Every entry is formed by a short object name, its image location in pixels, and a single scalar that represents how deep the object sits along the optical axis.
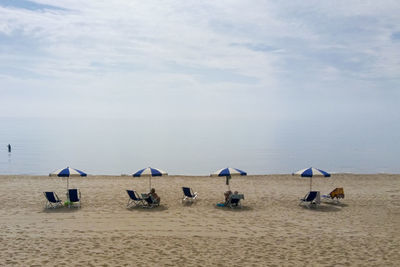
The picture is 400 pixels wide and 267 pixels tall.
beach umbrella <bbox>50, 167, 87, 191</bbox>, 13.57
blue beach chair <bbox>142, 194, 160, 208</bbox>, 13.14
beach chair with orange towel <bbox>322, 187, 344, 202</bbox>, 14.30
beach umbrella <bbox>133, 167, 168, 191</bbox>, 13.75
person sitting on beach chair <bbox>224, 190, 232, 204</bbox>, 13.57
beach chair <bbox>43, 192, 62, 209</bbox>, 12.73
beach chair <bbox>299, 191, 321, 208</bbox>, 13.51
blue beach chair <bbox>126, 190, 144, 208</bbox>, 13.02
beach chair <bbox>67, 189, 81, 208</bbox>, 12.84
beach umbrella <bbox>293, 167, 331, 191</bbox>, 13.97
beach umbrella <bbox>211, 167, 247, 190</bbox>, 13.95
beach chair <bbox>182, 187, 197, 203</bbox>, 14.00
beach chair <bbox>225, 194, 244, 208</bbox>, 13.27
